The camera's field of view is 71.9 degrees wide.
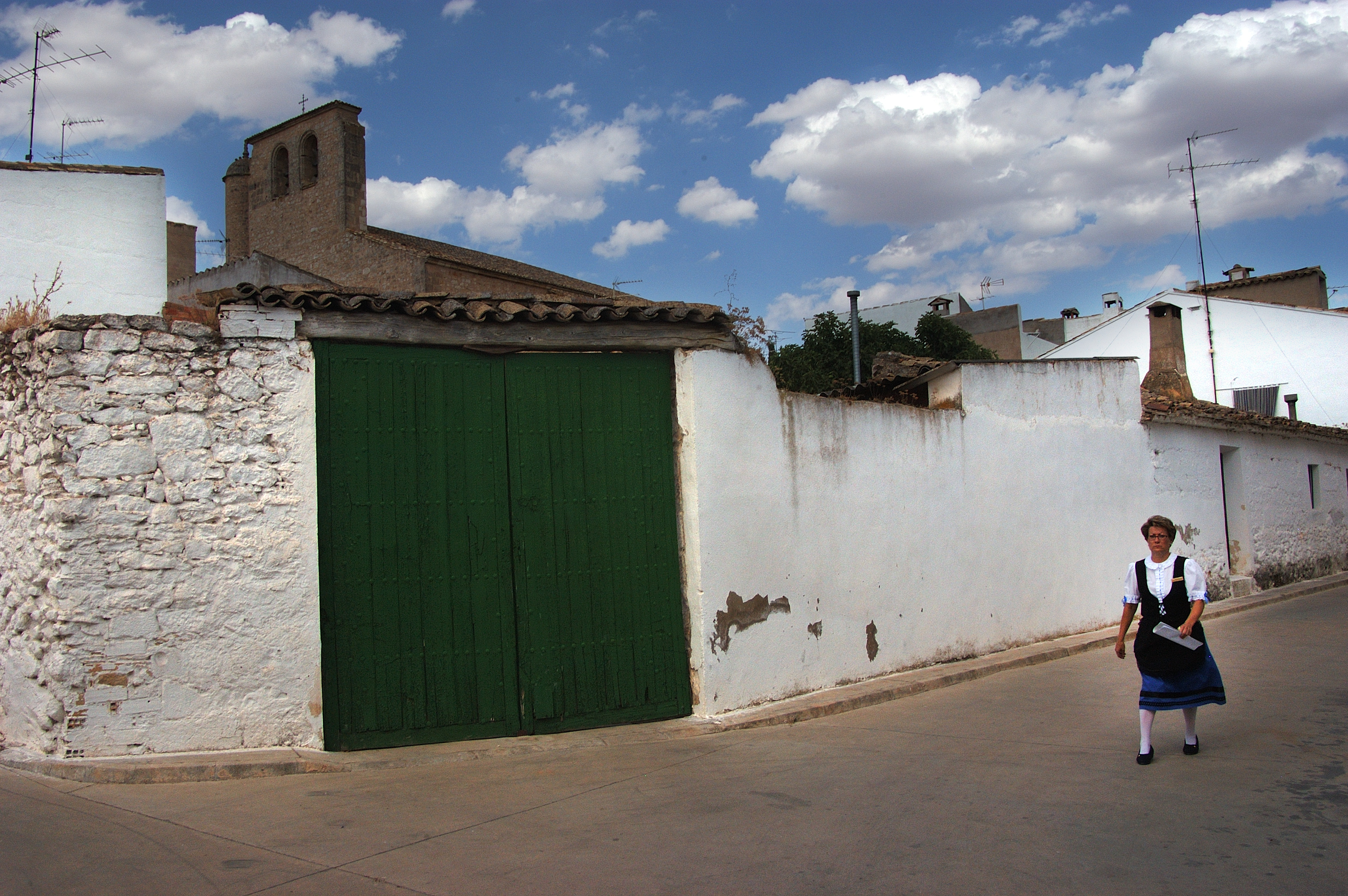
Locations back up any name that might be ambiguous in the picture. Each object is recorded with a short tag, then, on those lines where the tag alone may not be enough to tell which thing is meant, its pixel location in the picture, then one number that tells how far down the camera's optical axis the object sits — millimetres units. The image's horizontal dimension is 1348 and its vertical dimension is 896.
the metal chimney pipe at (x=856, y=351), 14567
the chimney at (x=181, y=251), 17109
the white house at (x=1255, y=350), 23109
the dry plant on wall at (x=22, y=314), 6172
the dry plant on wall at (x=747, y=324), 7094
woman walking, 5266
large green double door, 5965
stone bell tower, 23562
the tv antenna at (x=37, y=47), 10109
